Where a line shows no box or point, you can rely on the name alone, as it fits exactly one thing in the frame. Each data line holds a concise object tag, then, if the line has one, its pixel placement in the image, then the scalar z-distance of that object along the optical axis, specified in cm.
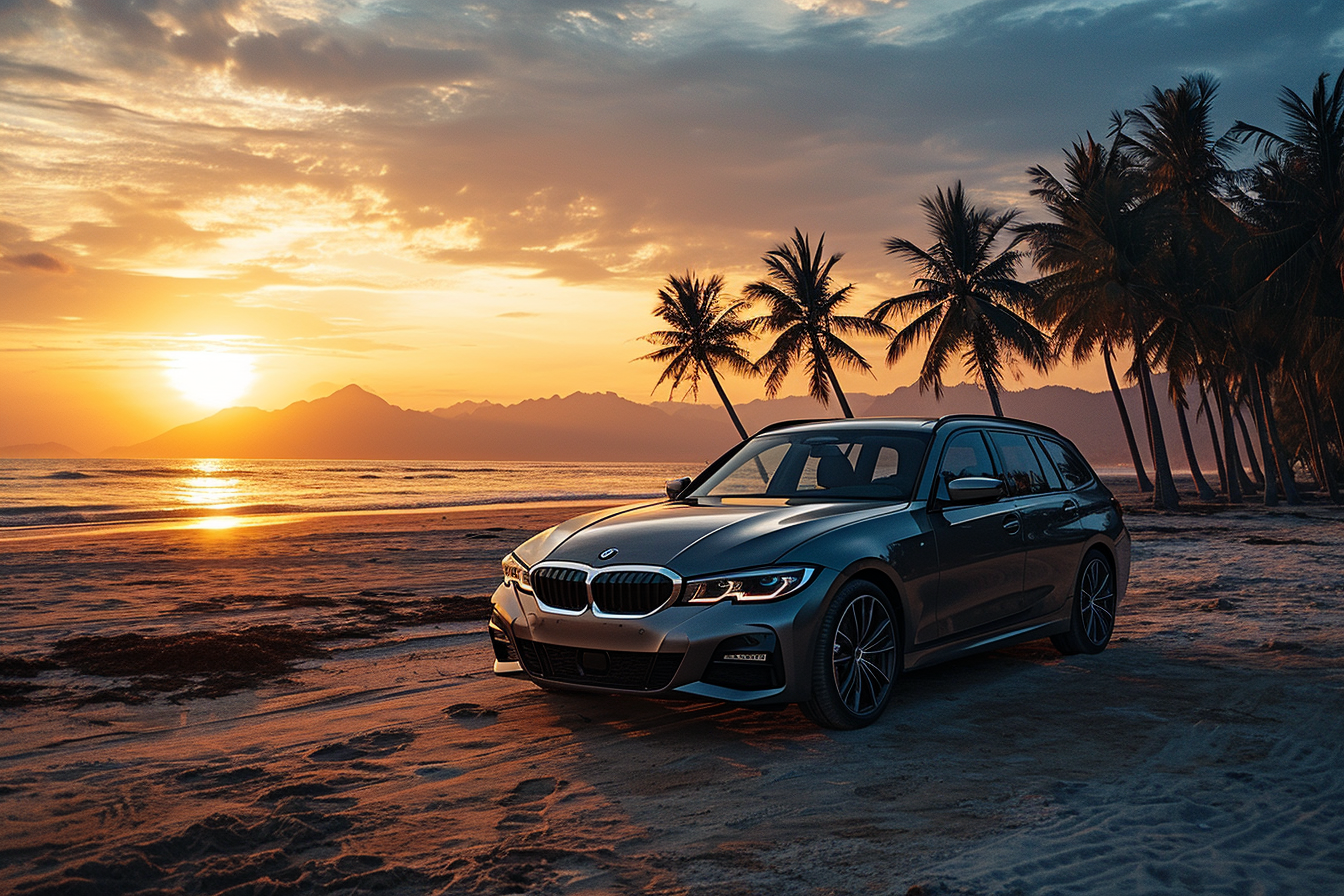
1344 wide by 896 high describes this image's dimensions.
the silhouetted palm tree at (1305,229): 2741
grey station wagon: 487
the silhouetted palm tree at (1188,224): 2988
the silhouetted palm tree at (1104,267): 2900
